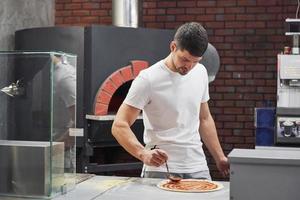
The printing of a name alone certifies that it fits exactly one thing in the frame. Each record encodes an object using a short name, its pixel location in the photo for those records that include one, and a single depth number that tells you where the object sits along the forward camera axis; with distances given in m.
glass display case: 1.90
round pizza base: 2.01
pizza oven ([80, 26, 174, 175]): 3.77
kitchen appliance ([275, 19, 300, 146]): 3.76
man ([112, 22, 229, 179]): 2.34
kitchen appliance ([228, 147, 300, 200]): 1.47
